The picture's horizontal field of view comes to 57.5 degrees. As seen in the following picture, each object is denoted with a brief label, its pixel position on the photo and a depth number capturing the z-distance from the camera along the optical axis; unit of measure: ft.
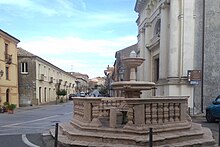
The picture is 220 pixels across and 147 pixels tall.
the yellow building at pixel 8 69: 72.63
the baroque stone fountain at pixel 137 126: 18.20
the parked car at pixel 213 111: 36.44
